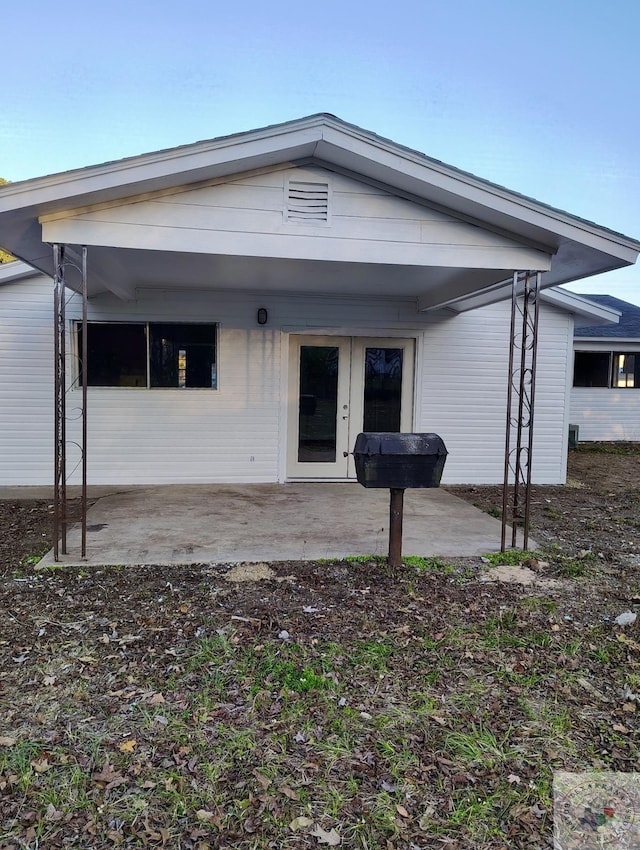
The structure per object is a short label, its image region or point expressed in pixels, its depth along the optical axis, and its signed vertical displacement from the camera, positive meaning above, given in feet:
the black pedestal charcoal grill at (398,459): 13.66 -1.87
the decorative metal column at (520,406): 15.76 -0.58
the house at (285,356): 18.51 +1.13
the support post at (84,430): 14.47 -1.45
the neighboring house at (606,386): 49.06 +0.11
